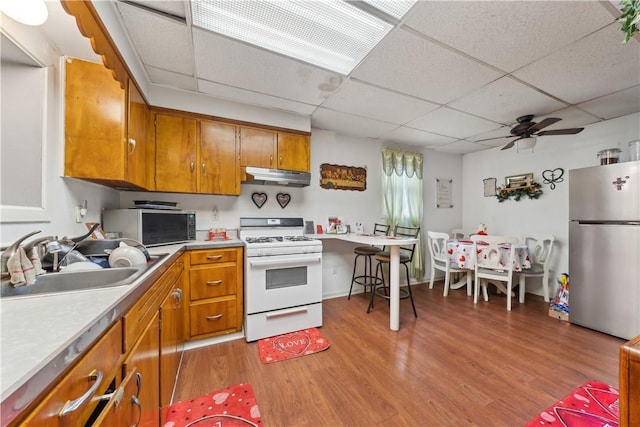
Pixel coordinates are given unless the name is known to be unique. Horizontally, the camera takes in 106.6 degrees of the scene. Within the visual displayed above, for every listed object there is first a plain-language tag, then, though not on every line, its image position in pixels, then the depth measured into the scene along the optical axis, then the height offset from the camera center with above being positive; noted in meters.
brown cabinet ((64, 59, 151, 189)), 1.48 +0.59
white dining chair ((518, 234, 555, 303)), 3.19 -0.64
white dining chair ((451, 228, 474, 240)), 4.41 -0.38
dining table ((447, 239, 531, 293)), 3.06 -0.58
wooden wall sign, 3.47 +0.55
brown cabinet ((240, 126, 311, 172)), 2.64 +0.75
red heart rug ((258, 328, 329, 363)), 2.03 -1.20
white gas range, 2.24 -0.71
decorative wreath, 3.58 +0.33
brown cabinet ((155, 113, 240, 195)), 2.30 +0.59
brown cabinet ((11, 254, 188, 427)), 0.50 -0.49
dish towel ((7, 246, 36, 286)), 0.93 -0.22
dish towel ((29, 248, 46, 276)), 1.02 -0.21
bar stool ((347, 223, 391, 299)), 3.15 -0.52
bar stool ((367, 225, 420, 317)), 2.86 -0.56
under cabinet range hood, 2.54 +0.41
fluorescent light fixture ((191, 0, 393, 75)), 1.40 +1.22
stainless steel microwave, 1.95 -0.09
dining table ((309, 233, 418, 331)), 2.41 -0.67
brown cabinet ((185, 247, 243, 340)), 2.13 -0.73
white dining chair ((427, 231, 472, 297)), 3.54 -0.69
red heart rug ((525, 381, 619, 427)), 1.38 -1.21
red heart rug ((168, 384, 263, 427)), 1.39 -1.21
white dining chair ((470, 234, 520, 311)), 2.96 -0.60
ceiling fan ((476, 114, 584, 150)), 2.44 +0.90
